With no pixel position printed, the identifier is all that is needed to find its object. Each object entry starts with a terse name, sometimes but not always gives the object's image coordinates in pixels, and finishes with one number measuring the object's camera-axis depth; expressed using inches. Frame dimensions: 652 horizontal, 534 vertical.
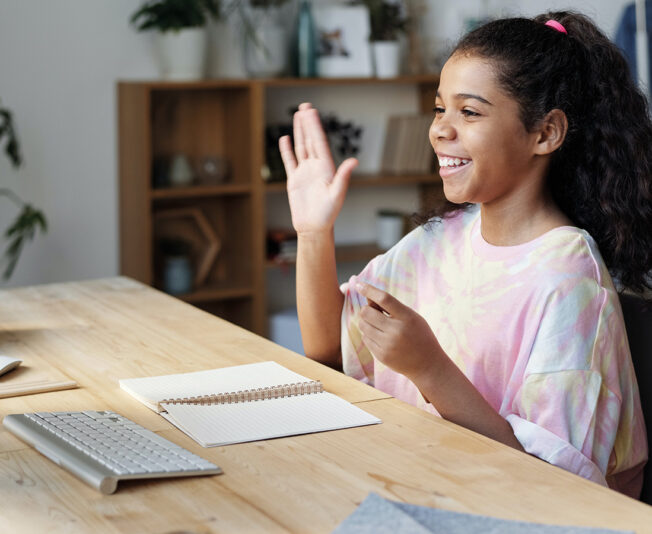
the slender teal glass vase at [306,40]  157.8
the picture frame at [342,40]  162.2
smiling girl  55.6
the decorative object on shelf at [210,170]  158.4
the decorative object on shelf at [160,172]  154.7
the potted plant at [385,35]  164.6
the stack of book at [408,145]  169.9
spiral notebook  50.6
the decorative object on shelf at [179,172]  155.6
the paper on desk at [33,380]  58.4
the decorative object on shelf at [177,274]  153.5
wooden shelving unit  150.6
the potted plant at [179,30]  148.6
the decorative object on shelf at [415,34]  171.0
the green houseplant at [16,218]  137.3
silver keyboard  43.2
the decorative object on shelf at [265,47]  156.8
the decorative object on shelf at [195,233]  159.2
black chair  60.8
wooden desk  39.6
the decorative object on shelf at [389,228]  170.9
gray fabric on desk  37.4
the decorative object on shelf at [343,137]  167.9
